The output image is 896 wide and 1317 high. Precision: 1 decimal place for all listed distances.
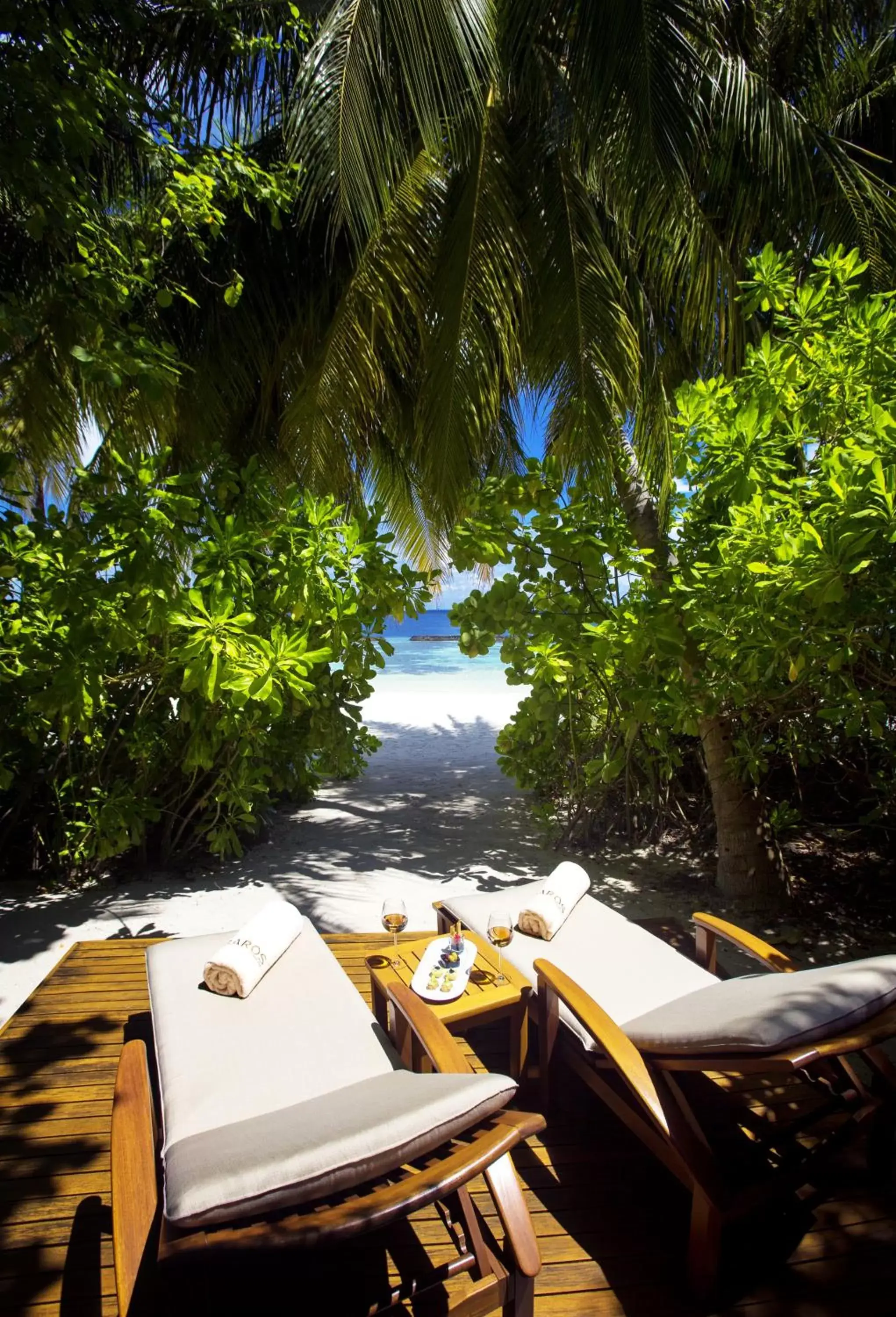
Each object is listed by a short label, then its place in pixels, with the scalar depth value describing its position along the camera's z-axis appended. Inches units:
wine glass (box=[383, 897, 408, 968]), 104.8
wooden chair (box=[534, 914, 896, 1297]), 59.8
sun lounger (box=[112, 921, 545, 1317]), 46.1
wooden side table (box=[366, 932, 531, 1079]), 83.4
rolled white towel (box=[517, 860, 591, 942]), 104.4
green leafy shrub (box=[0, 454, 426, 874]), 105.6
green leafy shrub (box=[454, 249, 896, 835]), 87.9
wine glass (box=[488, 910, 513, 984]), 98.9
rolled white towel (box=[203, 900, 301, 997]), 87.0
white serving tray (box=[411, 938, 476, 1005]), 85.3
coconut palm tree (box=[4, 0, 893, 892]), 145.5
